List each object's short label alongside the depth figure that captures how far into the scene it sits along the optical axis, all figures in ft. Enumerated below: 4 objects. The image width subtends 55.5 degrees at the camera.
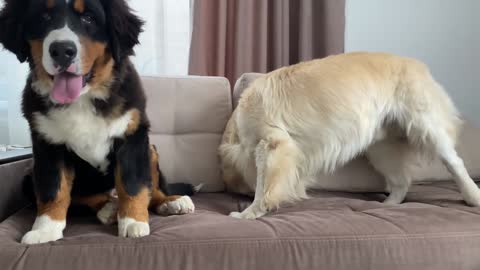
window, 8.32
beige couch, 3.81
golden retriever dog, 5.63
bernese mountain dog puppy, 4.07
